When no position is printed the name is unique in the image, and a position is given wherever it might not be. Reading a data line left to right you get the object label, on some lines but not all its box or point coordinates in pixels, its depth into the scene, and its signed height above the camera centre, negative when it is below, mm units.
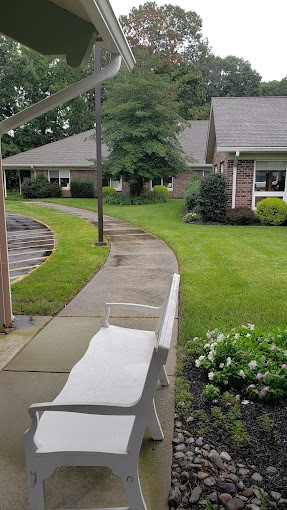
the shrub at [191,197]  16656 -726
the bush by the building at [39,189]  29703 -681
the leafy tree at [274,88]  50938 +12067
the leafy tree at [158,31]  51125 +19598
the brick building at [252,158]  15789 +924
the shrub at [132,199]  24875 -1213
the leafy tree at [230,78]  53906 +14112
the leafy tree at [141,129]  24156 +3126
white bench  1763 -1219
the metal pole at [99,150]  9141 +784
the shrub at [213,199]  15352 -716
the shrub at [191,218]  16078 -1511
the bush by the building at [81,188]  29344 -597
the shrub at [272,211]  15102 -1159
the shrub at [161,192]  26328 -778
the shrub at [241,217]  15500 -1427
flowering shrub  3023 -1486
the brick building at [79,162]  29641 +1377
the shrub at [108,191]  26797 -735
